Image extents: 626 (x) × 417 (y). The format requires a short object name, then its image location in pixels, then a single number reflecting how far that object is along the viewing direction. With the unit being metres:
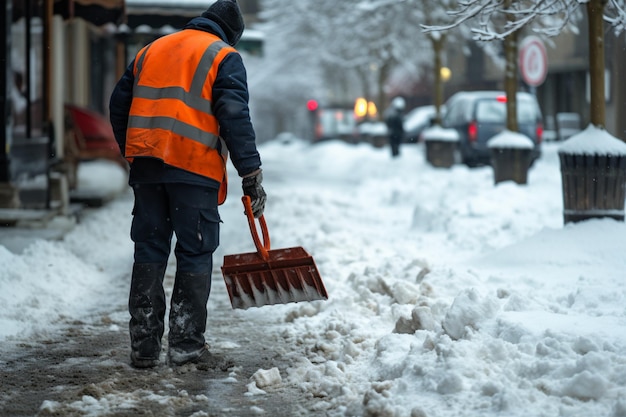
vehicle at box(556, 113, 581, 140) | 29.96
